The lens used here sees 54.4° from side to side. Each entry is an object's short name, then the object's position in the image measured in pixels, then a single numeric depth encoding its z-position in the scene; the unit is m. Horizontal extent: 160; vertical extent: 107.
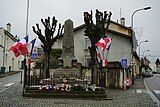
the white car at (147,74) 36.75
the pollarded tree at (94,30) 12.16
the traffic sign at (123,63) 13.24
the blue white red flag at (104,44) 10.50
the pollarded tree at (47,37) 13.35
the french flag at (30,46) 9.30
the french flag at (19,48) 9.02
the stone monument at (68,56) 11.46
